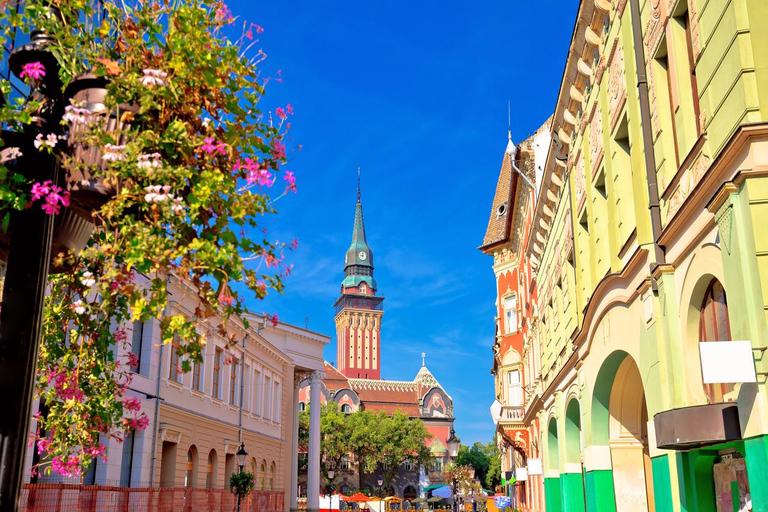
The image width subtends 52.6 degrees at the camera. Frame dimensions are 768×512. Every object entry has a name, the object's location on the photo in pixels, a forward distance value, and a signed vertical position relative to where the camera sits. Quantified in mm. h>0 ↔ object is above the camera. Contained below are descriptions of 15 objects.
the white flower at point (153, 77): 3877 +1974
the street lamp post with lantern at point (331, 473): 40278 +621
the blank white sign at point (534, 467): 27547 +617
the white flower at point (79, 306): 4113 +917
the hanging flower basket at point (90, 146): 3898 +1678
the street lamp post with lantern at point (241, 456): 25678 +948
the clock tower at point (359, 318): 153000 +32682
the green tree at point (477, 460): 115250 +3606
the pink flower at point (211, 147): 3997 +1699
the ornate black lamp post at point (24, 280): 3584 +972
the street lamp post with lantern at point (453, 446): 31453 +1527
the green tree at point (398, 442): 89562 +4806
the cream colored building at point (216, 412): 23859 +2935
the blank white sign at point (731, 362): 6840 +1037
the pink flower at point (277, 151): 4594 +1900
